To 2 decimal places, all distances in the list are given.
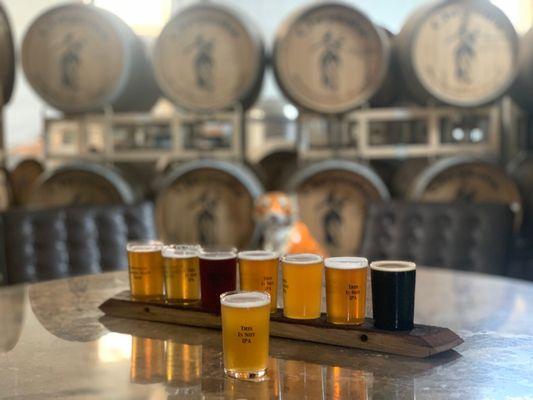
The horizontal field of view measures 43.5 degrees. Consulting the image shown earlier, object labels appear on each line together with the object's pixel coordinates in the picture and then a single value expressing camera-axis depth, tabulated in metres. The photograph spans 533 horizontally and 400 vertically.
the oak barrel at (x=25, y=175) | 4.02
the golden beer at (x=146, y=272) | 1.29
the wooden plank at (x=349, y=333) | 1.04
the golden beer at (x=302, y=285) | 1.11
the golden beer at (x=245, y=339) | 0.96
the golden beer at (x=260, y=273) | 1.16
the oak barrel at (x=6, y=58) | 3.66
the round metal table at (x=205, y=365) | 0.91
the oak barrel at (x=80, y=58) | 3.42
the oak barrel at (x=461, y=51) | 3.22
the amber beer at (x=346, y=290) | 1.08
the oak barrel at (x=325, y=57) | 3.26
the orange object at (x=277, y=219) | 2.34
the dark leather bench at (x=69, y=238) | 2.28
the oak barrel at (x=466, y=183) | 3.21
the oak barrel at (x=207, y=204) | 3.29
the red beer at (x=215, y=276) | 1.18
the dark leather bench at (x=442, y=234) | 2.29
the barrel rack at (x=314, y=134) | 3.37
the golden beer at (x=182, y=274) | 1.23
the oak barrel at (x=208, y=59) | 3.33
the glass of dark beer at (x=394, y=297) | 1.05
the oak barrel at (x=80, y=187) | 3.38
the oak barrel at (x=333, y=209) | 3.29
